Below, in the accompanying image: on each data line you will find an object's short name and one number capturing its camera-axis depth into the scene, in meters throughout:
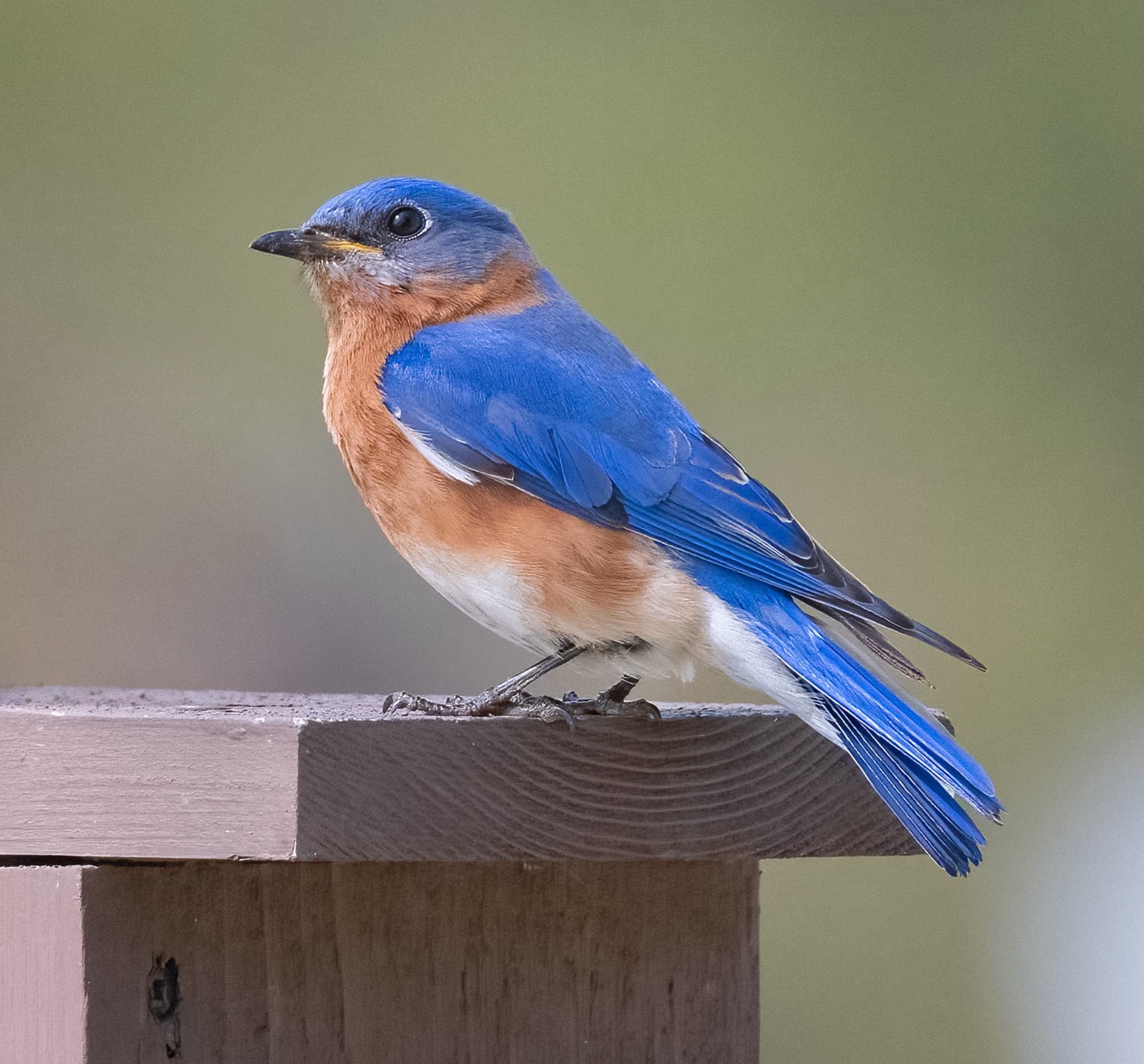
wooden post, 5.28
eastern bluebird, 5.76
